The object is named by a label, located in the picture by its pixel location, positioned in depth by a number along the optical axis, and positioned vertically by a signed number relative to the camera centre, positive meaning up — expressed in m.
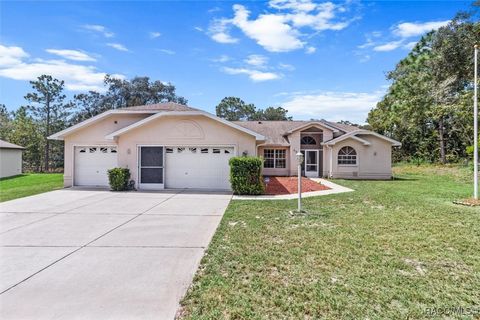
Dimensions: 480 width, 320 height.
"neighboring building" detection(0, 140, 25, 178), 22.73 +0.15
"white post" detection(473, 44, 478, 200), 9.61 +0.53
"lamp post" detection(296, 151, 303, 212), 8.54 -0.44
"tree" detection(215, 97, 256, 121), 57.56 +10.72
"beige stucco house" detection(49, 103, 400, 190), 14.06 +0.75
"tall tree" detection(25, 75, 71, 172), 32.47 +6.55
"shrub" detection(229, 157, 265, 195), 12.40 -0.66
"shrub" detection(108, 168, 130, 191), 13.48 -0.87
